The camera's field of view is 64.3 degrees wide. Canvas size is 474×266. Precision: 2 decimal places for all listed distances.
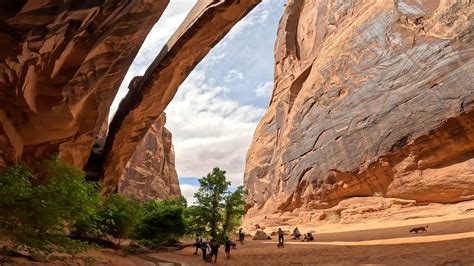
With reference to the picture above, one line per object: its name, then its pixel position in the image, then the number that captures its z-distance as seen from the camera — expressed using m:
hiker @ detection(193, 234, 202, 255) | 20.60
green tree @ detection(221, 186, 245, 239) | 27.27
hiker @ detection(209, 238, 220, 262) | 17.14
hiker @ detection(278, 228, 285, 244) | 21.33
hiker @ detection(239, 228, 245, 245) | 27.13
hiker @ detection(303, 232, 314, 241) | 23.85
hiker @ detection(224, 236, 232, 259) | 18.58
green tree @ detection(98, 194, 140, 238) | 22.23
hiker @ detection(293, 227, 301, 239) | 26.33
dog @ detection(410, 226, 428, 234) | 19.08
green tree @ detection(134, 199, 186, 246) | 26.14
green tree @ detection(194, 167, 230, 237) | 26.53
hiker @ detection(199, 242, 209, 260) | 18.25
